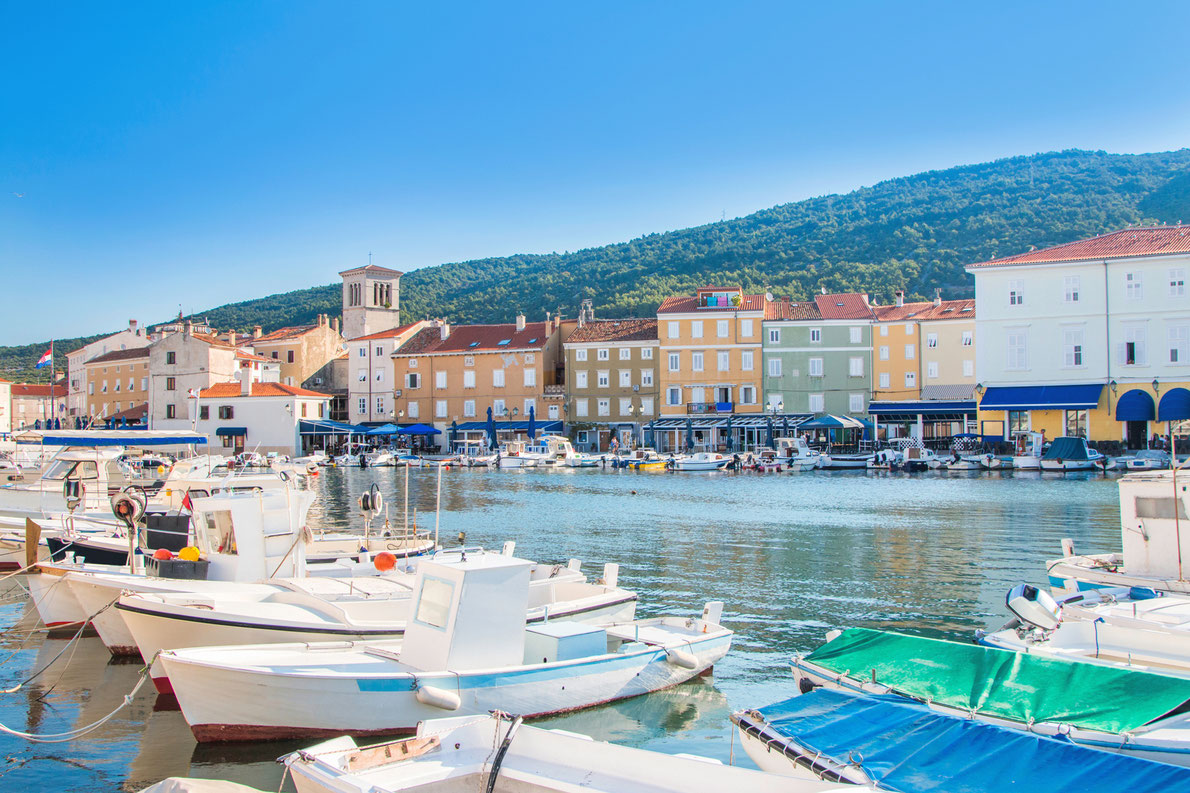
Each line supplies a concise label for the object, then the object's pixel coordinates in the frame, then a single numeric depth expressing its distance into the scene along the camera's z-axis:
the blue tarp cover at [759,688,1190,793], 6.51
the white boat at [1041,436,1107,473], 48.38
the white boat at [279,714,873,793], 6.28
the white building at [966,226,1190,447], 50.44
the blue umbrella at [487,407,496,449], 70.50
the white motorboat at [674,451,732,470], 58.28
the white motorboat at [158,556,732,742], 9.70
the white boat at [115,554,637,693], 11.50
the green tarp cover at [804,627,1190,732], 8.34
